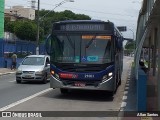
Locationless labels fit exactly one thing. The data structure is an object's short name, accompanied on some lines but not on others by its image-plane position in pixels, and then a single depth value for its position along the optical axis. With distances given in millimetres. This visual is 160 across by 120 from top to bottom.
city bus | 15680
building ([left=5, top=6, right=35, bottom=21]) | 147750
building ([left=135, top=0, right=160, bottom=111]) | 11035
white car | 22406
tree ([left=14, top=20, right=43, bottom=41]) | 91812
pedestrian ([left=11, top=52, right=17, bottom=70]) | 37781
